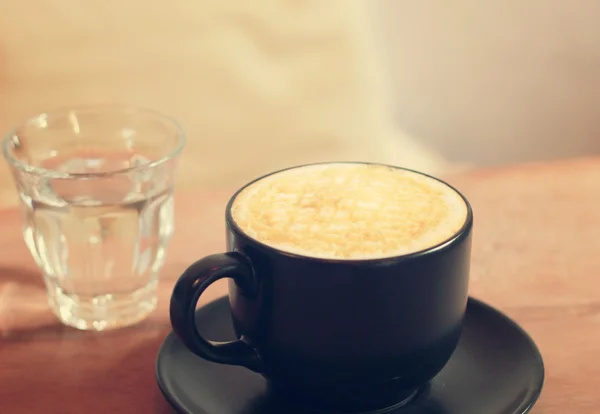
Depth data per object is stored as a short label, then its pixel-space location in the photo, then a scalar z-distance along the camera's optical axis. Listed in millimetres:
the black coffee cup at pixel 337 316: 609
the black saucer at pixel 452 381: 632
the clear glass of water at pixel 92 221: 714
